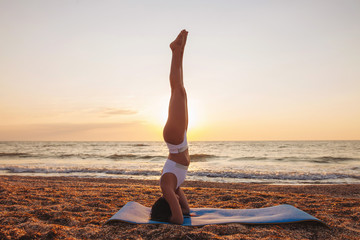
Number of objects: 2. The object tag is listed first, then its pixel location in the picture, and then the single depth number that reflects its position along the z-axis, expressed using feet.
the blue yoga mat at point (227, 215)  11.23
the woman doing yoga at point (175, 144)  11.07
